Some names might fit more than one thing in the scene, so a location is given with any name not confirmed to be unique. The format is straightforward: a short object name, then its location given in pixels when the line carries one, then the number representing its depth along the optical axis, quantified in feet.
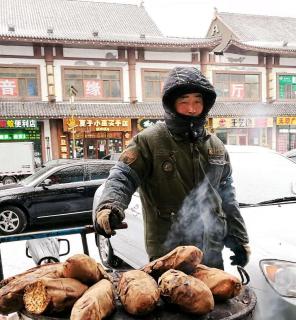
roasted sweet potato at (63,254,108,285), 4.33
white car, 6.68
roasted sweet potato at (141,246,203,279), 4.49
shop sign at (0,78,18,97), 58.75
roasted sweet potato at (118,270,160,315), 3.91
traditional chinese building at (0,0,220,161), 58.39
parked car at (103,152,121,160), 37.58
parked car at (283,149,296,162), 22.90
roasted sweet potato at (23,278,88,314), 3.99
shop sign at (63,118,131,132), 59.98
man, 6.08
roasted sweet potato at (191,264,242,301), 4.38
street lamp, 57.88
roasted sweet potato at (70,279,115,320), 3.70
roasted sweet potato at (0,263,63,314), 4.23
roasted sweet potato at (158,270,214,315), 3.95
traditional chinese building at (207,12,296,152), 69.67
